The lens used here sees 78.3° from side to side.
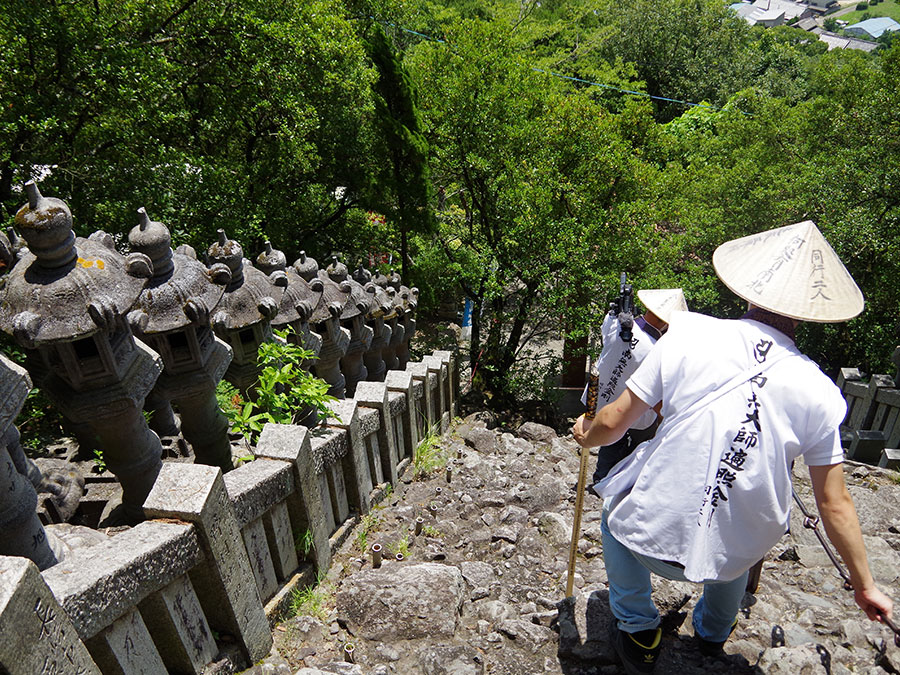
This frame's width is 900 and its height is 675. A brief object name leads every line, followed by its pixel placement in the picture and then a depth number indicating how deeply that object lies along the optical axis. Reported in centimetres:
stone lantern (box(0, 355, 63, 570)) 230
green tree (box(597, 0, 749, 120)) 2689
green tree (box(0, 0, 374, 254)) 665
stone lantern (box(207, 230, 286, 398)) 425
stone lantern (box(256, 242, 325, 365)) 485
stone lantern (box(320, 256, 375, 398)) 620
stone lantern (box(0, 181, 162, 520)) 288
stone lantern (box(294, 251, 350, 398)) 548
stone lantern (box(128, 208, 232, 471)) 355
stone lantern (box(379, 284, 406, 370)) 803
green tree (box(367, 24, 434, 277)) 901
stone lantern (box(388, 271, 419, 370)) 850
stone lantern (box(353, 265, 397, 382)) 696
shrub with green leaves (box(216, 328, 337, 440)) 390
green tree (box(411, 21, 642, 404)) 978
